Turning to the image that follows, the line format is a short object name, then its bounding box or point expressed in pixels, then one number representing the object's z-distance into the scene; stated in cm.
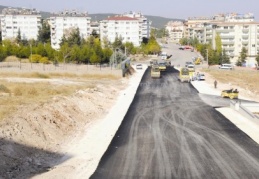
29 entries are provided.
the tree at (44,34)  13175
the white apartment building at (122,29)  14162
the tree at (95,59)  8019
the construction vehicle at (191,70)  6411
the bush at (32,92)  4131
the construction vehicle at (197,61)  10425
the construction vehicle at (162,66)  7844
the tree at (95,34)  14016
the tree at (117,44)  11696
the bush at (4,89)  4347
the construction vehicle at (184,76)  6209
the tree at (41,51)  8531
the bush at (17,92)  4112
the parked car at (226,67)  8952
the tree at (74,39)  10559
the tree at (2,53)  8587
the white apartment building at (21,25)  13612
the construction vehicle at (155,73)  6706
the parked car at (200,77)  6439
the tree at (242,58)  11164
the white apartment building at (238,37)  12569
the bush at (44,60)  8188
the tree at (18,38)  11871
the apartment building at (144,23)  16625
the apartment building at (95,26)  15204
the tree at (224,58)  10931
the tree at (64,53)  8431
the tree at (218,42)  12513
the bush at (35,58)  8206
